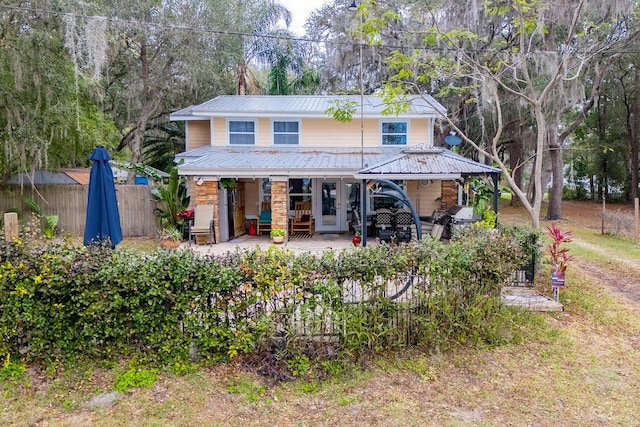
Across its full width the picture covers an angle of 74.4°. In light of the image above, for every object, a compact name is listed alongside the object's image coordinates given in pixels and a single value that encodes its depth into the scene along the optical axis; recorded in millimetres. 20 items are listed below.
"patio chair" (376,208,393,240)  12151
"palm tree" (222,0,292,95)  18953
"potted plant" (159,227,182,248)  11332
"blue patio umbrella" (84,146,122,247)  6645
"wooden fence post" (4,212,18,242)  5903
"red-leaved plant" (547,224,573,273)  6289
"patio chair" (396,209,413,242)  11706
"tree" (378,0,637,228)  8047
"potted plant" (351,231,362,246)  11820
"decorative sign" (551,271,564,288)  6266
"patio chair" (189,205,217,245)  11570
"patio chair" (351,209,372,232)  12469
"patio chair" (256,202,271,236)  13930
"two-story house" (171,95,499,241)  13633
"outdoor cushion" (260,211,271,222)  13977
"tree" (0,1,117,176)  10586
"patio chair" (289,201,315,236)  13852
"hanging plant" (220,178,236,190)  12352
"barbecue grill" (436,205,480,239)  10953
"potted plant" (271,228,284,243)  11930
